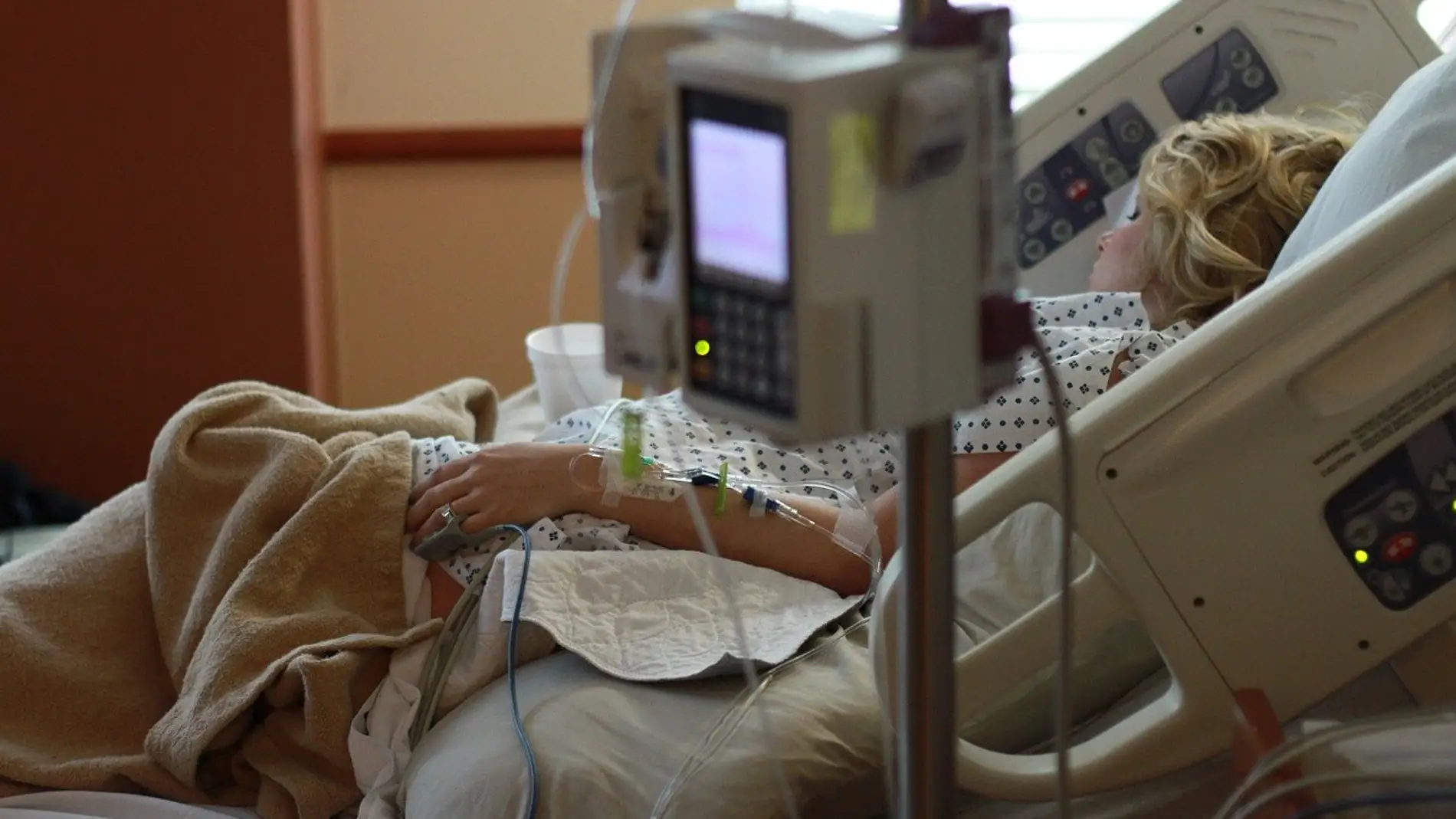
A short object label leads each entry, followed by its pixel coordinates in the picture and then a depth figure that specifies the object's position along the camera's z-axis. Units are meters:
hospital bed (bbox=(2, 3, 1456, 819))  1.85
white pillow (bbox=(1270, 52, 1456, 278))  2.11
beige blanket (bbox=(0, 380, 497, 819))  2.12
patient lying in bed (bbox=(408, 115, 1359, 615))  2.23
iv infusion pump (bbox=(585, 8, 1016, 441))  1.51
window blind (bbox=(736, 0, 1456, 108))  3.91
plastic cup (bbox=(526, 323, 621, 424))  2.84
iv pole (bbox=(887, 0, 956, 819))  1.62
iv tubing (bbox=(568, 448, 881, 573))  2.23
